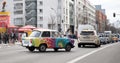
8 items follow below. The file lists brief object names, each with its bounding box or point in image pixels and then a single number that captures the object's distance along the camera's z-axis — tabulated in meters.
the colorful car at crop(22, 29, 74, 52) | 14.37
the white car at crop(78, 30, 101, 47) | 20.56
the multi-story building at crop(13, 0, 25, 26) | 59.68
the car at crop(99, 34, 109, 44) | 29.57
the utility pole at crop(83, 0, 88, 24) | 80.51
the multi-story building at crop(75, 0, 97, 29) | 72.84
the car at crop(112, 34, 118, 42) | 38.18
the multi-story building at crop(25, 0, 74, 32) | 57.46
